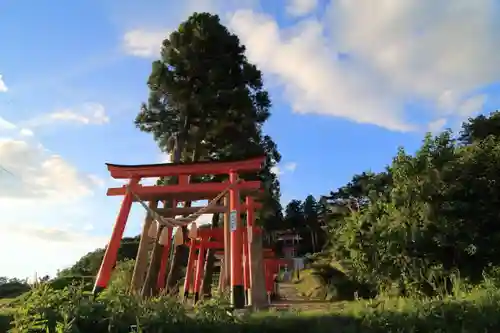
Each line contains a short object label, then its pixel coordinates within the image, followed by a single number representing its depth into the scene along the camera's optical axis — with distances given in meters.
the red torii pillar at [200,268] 20.52
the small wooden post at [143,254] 12.14
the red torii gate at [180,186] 11.85
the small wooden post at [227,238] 12.06
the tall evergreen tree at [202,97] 18.02
